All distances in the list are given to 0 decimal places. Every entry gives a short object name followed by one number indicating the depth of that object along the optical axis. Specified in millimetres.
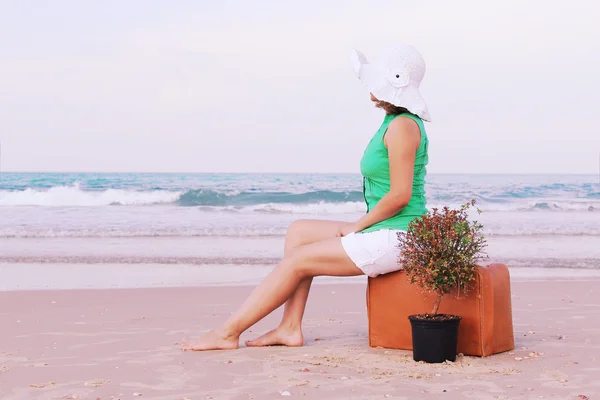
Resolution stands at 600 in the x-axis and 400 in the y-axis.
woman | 4465
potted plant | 4207
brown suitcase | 4457
